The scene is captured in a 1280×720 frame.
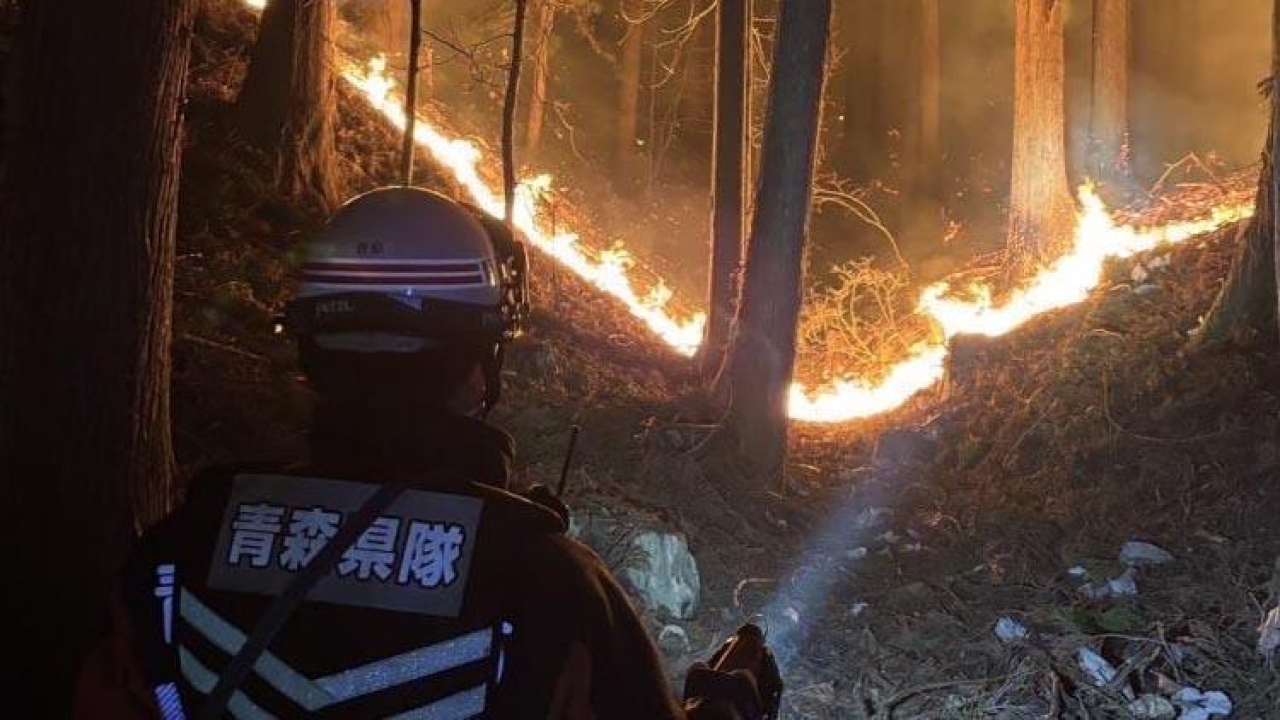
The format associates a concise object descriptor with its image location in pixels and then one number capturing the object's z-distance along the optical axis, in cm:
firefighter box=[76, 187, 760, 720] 200
